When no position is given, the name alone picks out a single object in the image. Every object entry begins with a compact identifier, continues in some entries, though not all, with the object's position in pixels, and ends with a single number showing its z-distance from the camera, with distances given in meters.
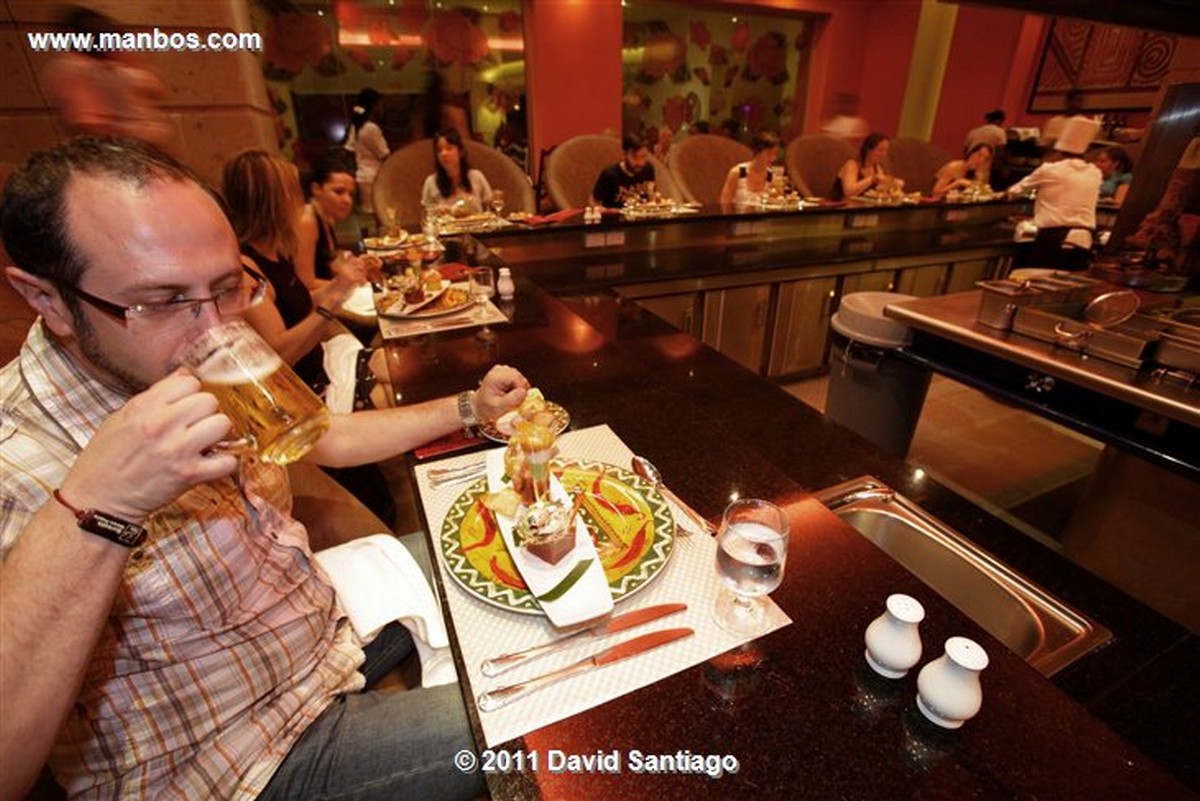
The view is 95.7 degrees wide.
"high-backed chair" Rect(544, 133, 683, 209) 4.49
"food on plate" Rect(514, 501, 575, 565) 0.80
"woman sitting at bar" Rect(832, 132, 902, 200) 5.22
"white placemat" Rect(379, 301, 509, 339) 1.85
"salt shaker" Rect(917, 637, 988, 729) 0.61
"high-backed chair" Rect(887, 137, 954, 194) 6.17
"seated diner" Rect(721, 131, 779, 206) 4.15
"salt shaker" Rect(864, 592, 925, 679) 0.67
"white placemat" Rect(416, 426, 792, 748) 0.66
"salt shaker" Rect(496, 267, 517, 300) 2.16
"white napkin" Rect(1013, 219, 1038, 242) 4.56
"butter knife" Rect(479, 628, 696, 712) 0.67
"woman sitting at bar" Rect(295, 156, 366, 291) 3.13
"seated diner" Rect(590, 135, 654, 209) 4.47
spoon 0.96
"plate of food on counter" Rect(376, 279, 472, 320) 1.95
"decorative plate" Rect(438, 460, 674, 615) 0.80
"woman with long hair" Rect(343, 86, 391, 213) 6.22
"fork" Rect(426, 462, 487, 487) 1.09
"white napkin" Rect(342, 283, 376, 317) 2.63
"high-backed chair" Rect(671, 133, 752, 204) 4.94
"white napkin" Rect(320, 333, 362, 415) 1.88
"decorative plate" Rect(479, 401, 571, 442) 1.23
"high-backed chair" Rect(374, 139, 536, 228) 4.12
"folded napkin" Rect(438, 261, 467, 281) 2.32
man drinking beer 0.61
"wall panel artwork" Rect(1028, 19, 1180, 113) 6.82
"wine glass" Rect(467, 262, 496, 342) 2.11
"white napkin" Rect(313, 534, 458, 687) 1.06
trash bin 2.39
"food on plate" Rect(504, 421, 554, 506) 0.91
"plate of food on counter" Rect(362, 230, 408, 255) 2.95
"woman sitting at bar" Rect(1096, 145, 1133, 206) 6.06
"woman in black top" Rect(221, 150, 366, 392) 2.13
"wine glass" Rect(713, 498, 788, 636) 0.75
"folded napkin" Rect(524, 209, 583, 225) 3.32
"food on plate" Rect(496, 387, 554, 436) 1.05
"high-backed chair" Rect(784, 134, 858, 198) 5.37
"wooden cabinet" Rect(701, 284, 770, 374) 3.34
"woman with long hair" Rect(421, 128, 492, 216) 4.18
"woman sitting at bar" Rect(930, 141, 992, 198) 5.60
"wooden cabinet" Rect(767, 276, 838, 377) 3.58
